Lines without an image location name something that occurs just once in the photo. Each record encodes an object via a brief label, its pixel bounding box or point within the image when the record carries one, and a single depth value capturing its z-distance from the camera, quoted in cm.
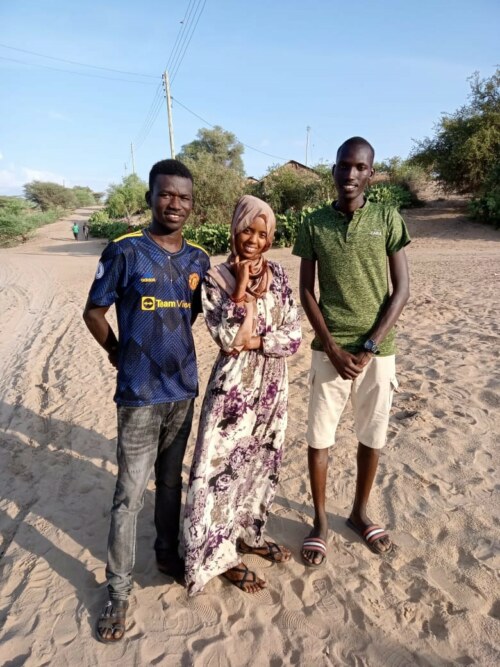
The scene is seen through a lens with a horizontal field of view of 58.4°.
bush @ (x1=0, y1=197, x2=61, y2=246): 3117
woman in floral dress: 202
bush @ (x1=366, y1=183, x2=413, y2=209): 2017
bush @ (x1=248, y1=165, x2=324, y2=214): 2178
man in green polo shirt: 221
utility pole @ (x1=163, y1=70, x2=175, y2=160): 2139
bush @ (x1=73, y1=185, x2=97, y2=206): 8352
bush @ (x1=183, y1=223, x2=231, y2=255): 1783
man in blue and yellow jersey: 194
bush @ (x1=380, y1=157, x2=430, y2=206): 2336
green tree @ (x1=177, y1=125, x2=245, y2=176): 4969
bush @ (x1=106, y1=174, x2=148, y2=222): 3756
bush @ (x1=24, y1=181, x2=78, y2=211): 6519
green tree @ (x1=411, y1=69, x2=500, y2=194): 1802
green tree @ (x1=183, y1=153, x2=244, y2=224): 2147
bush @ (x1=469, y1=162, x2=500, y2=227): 1627
